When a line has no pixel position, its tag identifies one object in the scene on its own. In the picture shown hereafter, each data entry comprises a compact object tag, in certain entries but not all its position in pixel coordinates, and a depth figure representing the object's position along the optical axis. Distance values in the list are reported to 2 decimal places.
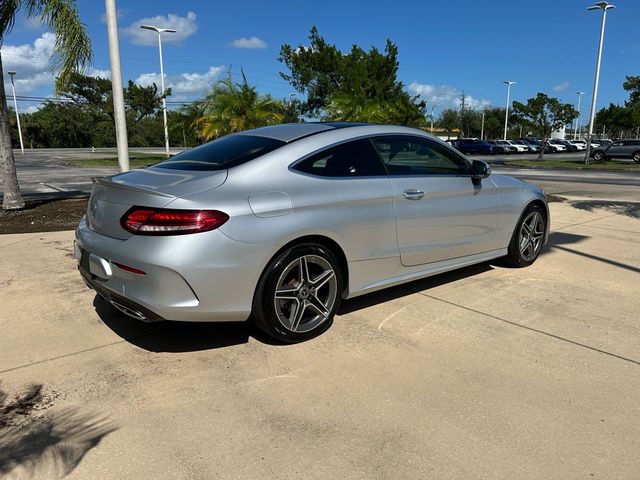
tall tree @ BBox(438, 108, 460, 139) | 85.47
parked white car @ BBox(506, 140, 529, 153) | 50.06
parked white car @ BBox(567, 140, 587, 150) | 57.67
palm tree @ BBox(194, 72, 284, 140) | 16.56
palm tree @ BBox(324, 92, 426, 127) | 20.39
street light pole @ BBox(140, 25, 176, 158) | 29.65
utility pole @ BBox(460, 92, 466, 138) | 85.97
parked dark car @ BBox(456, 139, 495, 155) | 47.62
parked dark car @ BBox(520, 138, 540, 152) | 51.38
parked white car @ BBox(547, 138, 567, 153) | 54.38
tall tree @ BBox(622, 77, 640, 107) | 85.62
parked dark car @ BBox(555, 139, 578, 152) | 56.29
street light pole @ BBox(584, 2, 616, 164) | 28.71
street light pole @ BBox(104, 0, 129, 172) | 8.95
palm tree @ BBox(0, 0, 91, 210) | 9.03
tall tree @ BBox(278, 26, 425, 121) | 38.66
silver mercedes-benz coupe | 3.16
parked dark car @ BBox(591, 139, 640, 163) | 34.00
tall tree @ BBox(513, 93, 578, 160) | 32.53
